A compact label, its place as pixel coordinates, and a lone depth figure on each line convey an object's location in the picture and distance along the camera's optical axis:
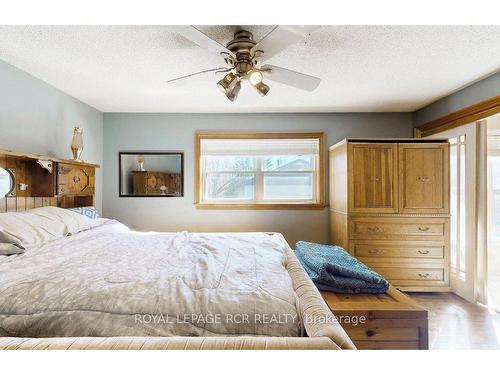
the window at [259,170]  3.71
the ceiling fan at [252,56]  1.41
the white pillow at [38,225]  1.60
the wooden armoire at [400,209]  2.98
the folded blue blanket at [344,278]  1.46
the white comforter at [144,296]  0.86
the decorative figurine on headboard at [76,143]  2.78
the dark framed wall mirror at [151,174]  3.73
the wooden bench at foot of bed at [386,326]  1.23
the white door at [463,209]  2.73
